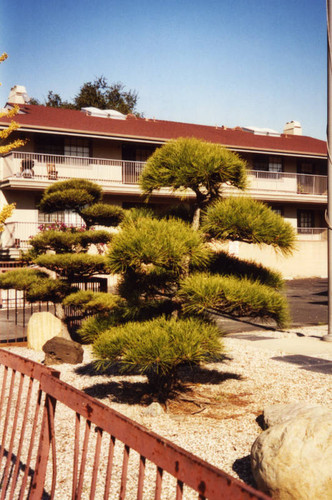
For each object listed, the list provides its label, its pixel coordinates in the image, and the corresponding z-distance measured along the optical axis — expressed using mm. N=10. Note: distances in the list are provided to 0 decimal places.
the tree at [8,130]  12439
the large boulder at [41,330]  10094
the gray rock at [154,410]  5891
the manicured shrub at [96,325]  6445
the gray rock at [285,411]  4156
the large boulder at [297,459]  3479
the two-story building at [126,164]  24891
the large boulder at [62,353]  8609
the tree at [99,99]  45594
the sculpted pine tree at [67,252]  9758
